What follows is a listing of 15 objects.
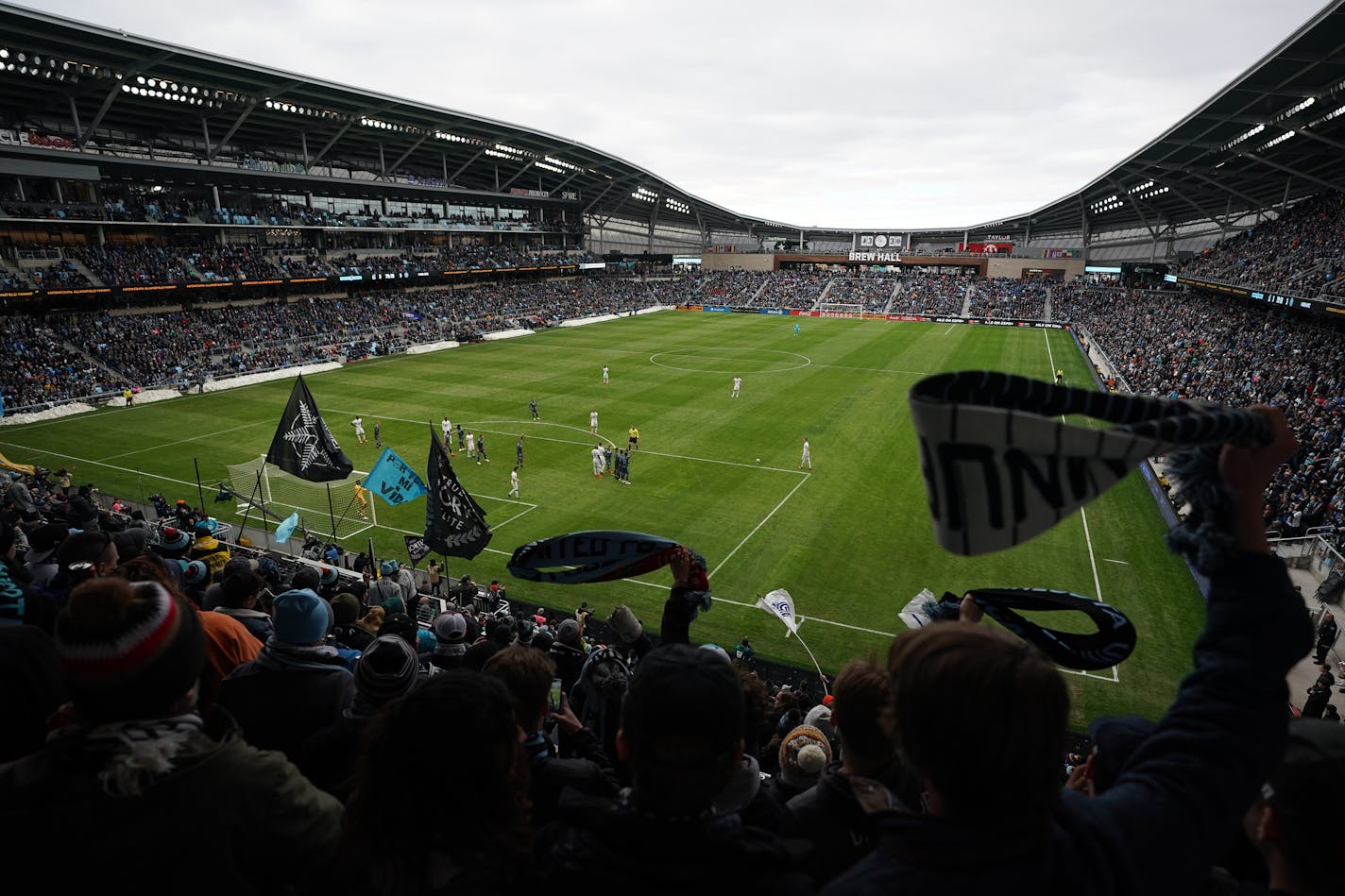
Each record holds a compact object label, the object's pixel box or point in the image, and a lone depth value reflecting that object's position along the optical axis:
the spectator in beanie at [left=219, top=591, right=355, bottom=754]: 4.02
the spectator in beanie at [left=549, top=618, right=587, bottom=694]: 7.64
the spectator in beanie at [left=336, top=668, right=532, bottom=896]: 2.26
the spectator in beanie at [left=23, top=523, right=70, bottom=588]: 8.20
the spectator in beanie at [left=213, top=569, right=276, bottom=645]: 6.29
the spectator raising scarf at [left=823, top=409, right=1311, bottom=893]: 1.64
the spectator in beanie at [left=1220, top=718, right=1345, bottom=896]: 1.74
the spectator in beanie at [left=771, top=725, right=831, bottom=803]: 4.49
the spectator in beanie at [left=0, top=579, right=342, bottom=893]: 2.21
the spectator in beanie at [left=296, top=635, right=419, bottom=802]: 3.71
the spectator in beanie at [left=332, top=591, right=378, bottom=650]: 7.58
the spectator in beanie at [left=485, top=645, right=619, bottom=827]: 3.42
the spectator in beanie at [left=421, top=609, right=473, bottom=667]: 6.65
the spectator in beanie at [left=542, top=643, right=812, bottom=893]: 2.05
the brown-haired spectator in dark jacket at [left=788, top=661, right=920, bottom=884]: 3.00
